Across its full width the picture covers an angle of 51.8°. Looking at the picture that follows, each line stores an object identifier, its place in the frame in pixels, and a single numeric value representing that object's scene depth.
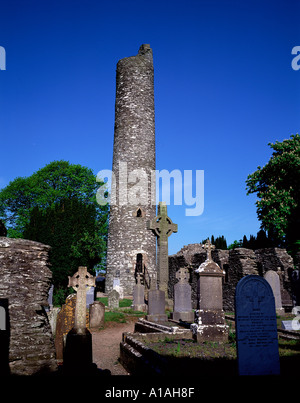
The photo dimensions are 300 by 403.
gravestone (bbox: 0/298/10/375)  4.79
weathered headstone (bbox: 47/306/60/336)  8.88
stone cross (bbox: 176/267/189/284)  12.47
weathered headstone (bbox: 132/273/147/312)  15.54
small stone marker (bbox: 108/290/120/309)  15.39
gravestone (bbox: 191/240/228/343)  7.52
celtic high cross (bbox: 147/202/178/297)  12.66
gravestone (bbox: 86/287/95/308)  14.61
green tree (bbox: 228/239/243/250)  45.84
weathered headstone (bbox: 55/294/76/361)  7.44
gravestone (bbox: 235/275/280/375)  4.57
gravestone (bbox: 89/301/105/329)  11.16
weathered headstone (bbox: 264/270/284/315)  12.22
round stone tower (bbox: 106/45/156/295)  21.16
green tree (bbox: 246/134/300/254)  21.77
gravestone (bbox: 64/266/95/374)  5.65
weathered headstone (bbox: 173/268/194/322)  11.61
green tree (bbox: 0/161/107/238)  27.23
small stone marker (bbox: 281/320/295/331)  8.58
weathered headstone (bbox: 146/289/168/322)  10.74
